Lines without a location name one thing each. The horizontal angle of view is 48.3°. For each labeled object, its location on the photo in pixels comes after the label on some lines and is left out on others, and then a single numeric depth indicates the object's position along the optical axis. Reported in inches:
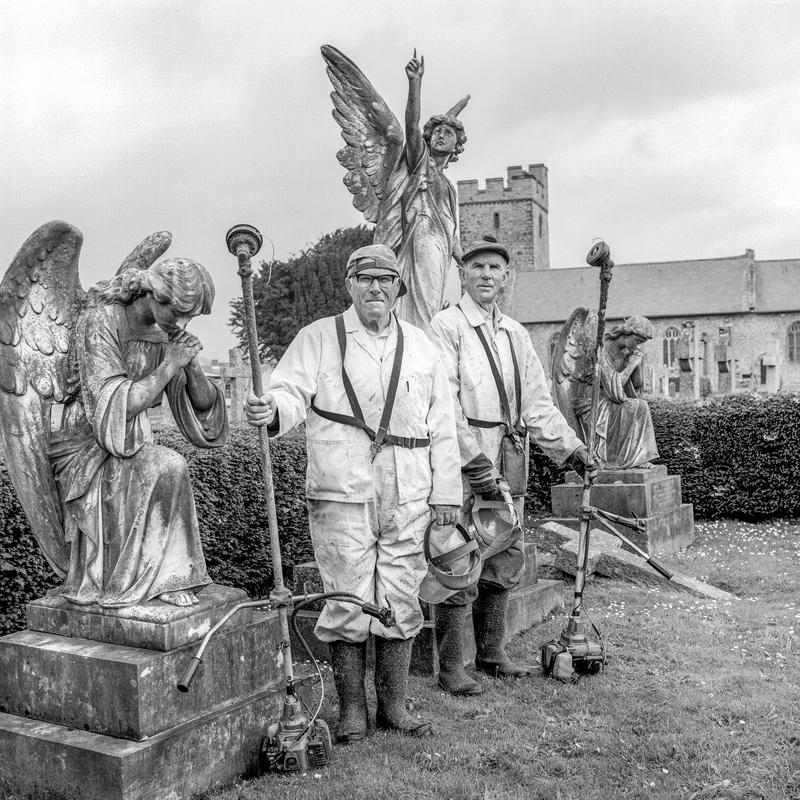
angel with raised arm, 243.9
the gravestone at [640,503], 389.4
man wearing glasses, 156.3
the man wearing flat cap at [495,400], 197.8
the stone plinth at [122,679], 127.6
